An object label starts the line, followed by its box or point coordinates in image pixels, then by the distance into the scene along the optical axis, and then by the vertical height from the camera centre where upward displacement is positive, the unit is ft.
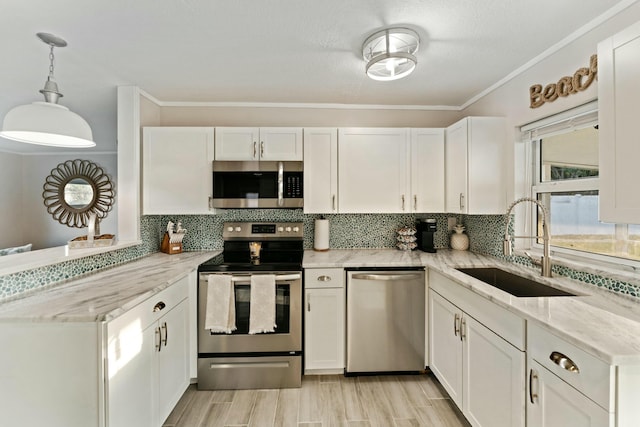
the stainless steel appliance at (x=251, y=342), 7.36 -3.13
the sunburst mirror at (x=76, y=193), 16.44 +1.19
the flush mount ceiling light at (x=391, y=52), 5.63 +3.28
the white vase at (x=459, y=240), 9.49 -0.79
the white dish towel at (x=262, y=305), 7.23 -2.17
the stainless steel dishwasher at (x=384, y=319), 7.72 -2.67
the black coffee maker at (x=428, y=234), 9.23 -0.59
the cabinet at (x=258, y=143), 8.80 +2.09
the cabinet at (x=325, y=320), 7.76 -2.72
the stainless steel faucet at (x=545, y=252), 5.83 -0.74
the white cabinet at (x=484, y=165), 7.75 +1.31
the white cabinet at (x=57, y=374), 4.12 -2.19
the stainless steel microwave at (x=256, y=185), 8.68 +0.87
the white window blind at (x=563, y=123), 5.66 +1.95
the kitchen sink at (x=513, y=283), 5.70 -1.45
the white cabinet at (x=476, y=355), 4.51 -2.55
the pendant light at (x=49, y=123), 4.88 +1.54
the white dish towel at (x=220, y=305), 7.21 -2.17
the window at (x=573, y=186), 5.54 +0.63
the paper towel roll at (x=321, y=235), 9.39 -0.63
